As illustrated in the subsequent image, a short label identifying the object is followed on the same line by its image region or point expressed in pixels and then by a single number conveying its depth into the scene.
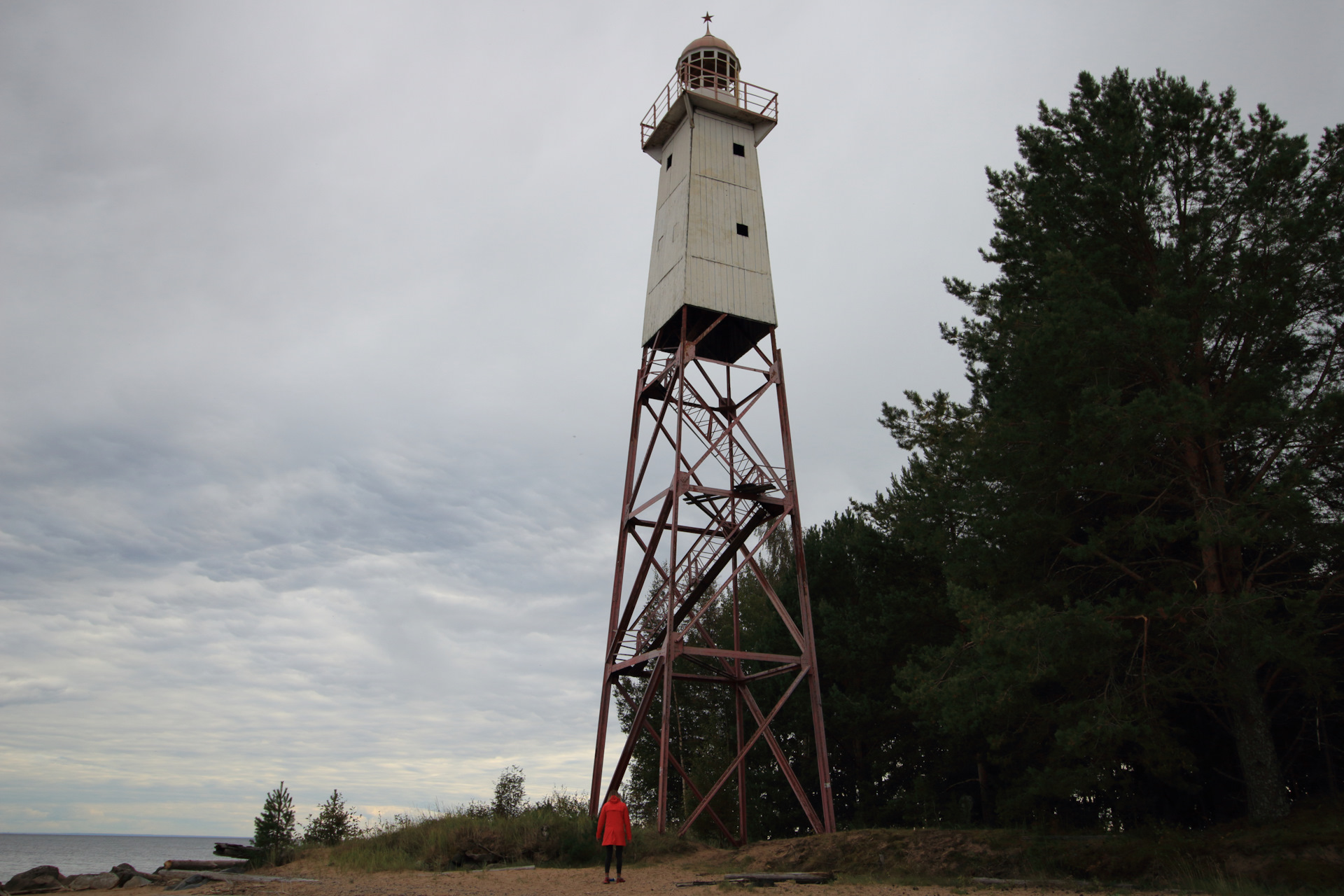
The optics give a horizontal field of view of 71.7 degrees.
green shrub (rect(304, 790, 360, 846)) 19.42
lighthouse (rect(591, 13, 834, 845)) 17.42
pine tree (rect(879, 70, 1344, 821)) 12.33
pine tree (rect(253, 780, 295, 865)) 17.81
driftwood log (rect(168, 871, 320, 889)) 13.38
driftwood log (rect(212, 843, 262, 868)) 17.09
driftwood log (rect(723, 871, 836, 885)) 12.59
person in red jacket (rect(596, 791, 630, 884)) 13.05
